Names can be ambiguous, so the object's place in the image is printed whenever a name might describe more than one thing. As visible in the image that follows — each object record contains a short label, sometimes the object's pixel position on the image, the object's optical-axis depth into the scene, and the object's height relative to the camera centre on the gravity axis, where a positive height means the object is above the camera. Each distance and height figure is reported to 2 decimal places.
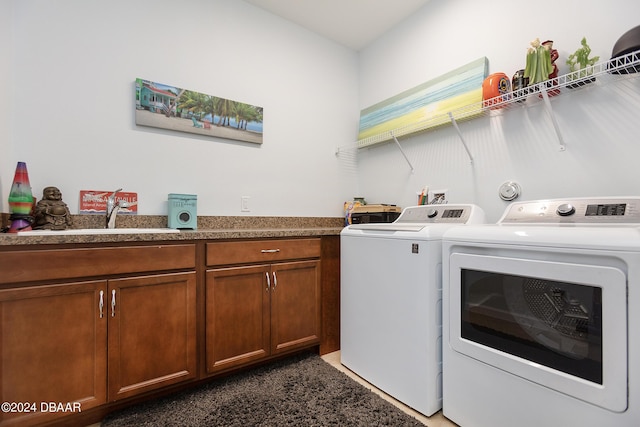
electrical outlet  2.31 +0.07
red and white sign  1.76 +0.07
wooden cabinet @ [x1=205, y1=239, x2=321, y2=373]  1.69 -0.54
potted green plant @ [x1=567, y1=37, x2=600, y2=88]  1.46 +0.76
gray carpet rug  1.42 -1.00
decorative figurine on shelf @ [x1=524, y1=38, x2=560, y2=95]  1.55 +0.81
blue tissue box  1.92 +0.01
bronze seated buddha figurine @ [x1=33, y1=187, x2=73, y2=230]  1.58 +0.00
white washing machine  1.45 -0.49
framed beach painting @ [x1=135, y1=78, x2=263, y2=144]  1.94 +0.72
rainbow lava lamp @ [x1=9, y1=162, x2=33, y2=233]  1.51 +0.06
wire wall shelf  1.34 +0.67
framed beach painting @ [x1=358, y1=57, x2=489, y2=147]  1.97 +0.85
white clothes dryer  0.93 -0.39
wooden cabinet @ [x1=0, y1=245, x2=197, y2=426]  1.22 -0.54
